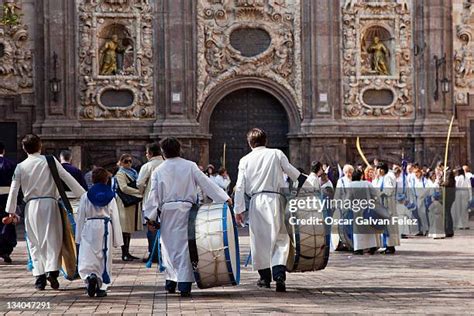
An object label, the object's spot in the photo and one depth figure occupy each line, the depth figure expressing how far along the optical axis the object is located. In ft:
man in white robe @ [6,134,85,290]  46.83
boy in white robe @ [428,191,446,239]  85.51
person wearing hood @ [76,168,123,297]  44.21
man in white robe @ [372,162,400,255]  67.71
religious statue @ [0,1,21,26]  76.88
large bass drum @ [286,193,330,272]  44.98
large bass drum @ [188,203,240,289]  42.37
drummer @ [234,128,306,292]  45.62
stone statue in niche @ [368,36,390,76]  115.96
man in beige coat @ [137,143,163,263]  59.67
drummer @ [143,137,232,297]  43.34
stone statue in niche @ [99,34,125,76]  112.98
